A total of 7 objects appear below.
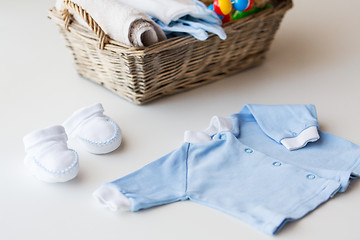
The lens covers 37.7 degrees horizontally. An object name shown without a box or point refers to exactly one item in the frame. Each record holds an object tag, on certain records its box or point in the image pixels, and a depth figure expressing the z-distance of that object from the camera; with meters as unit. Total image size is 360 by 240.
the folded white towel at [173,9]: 1.55
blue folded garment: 1.52
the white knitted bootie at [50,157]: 1.29
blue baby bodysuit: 1.22
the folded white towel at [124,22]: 1.47
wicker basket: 1.50
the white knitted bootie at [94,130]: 1.41
